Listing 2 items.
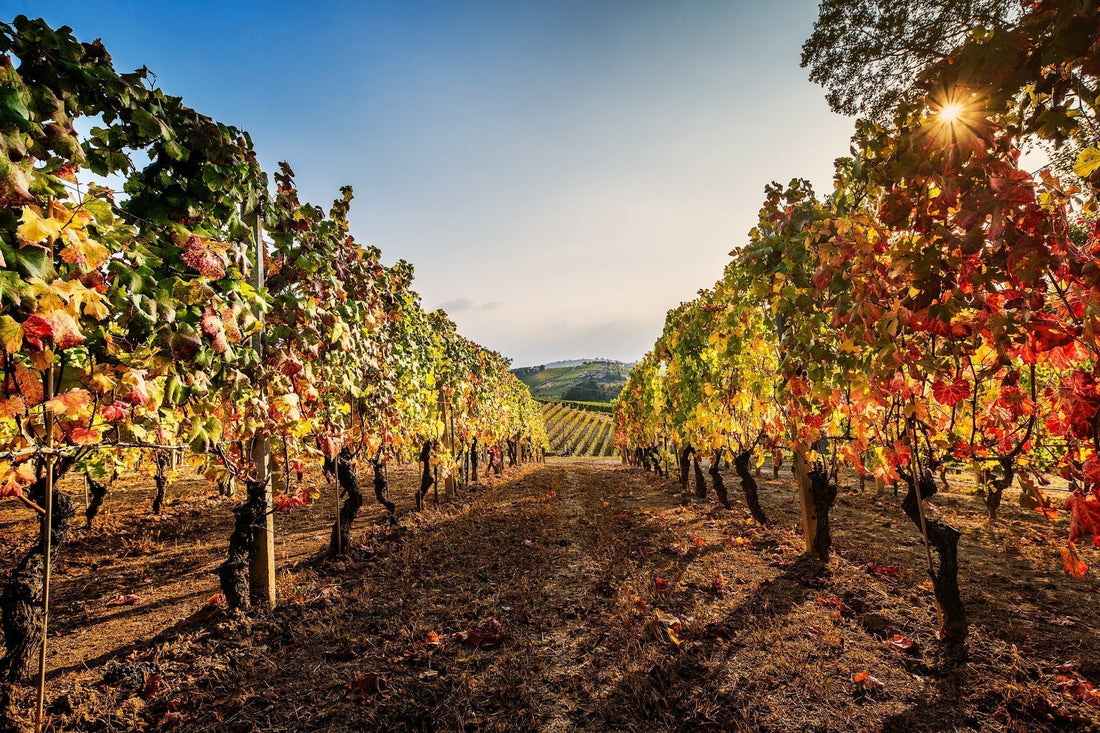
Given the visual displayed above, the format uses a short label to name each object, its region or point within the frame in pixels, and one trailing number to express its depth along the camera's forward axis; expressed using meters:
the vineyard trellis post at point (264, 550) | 4.54
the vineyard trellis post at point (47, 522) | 2.17
